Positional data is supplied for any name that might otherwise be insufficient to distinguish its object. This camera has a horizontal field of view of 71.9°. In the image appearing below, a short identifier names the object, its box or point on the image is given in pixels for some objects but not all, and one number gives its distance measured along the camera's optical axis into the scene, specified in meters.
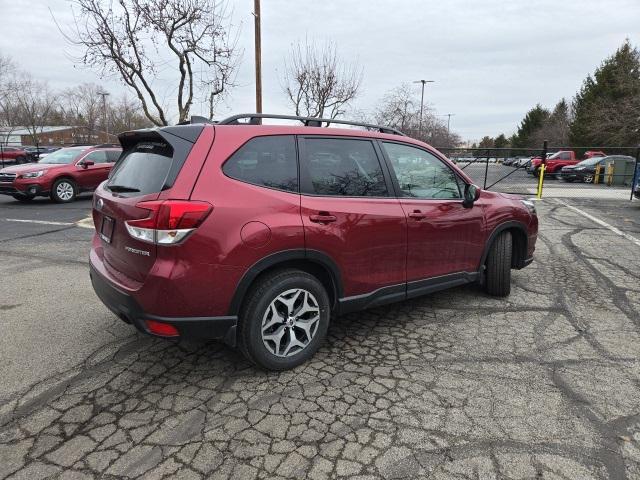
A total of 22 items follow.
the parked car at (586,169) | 22.27
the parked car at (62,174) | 11.53
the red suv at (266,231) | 2.61
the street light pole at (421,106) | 30.95
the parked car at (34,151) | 31.04
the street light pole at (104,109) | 57.00
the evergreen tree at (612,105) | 32.38
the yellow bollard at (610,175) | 21.51
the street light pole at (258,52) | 13.28
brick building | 61.62
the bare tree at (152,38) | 13.79
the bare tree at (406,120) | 30.51
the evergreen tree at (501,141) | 100.89
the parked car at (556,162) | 26.65
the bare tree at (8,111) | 55.09
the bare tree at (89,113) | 65.69
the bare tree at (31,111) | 58.97
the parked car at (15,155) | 27.75
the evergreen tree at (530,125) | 71.57
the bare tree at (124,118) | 60.19
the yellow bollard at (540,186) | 14.31
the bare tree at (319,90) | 19.89
